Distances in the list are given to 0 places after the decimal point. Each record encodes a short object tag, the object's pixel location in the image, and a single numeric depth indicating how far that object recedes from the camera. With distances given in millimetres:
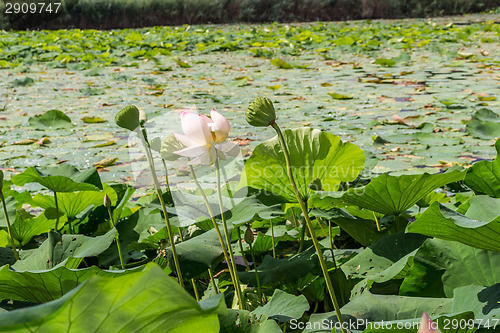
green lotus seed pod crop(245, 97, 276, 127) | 2311
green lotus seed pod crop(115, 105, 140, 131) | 2418
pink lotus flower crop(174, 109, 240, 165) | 2481
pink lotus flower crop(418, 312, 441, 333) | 1459
